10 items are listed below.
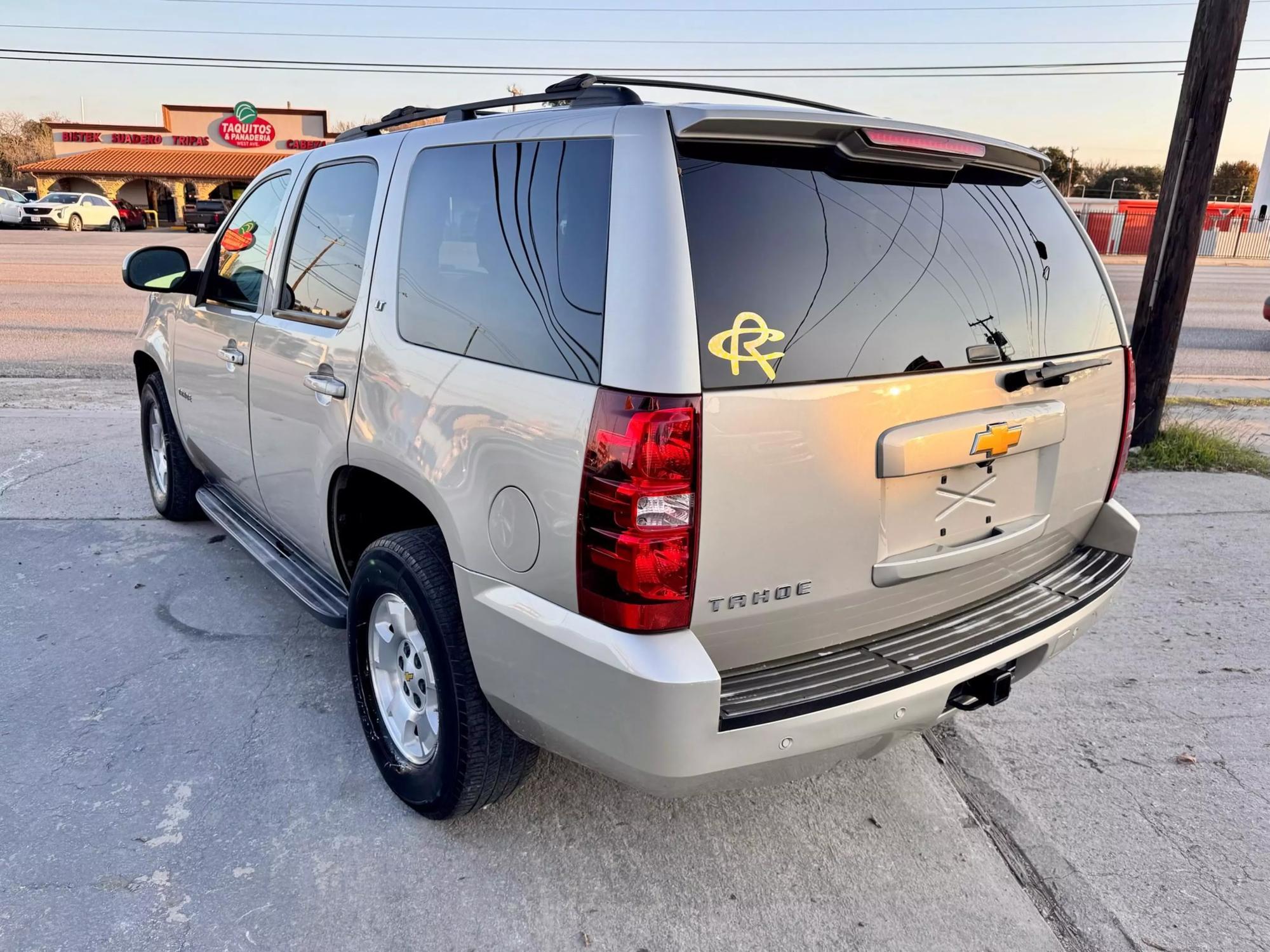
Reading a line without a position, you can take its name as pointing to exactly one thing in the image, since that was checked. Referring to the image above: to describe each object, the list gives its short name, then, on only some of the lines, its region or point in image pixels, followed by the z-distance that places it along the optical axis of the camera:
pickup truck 31.07
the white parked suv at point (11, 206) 34.50
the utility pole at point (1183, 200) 6.11
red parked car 39.16
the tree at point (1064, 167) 63.25
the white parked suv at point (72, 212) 35.56
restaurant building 47.06
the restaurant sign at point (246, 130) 47.44
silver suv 2.00
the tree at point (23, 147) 69.19
